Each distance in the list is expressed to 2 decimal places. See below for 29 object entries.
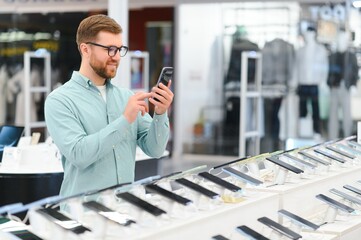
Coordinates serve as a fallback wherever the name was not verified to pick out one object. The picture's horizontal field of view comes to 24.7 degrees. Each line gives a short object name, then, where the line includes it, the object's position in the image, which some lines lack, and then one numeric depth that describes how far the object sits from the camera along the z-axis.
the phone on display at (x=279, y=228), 3.34
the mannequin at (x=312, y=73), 13.95
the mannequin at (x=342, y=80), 13.73
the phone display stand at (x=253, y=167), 3.71
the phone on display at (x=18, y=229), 2.70
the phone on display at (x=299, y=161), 4.11
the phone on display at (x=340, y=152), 4.72
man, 3.13
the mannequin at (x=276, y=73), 14.13
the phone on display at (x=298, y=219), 3.53
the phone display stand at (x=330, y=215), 3.98
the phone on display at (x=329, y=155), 4.49
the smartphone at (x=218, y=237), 3.06
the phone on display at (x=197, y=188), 3.12
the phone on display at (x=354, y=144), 5.12
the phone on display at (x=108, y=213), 2.68
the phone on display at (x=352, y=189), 4.34
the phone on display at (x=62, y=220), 2.58
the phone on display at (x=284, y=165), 3.85
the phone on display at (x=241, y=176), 3.51
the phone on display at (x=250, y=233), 3.17
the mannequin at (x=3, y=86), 15.43
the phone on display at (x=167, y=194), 2.95
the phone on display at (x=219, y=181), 3.27
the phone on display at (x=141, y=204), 2.80
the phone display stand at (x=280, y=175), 3.87
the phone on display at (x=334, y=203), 3.95
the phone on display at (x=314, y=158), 4.27
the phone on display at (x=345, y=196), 4.14
